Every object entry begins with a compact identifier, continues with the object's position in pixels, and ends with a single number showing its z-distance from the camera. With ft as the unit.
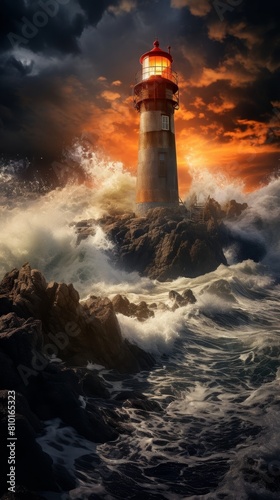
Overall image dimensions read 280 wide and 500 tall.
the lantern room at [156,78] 95.61
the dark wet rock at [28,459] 15.96
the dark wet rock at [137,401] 27.81
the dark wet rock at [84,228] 94.33
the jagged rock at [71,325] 35.14
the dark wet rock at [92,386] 28.84
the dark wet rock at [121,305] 49.81
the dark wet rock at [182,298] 58.34
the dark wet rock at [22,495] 14.27
